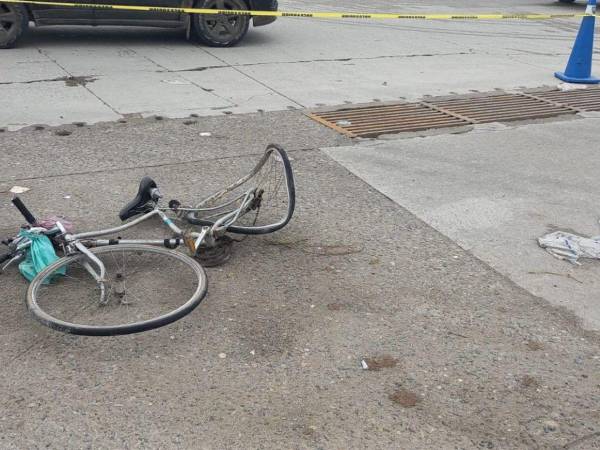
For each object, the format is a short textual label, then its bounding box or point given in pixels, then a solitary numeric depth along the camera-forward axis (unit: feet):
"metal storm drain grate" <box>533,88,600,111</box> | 28.44
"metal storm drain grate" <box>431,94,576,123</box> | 26.17
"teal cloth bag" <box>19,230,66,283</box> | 13.28
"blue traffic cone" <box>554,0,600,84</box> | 31.50
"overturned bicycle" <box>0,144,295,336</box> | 12.28
